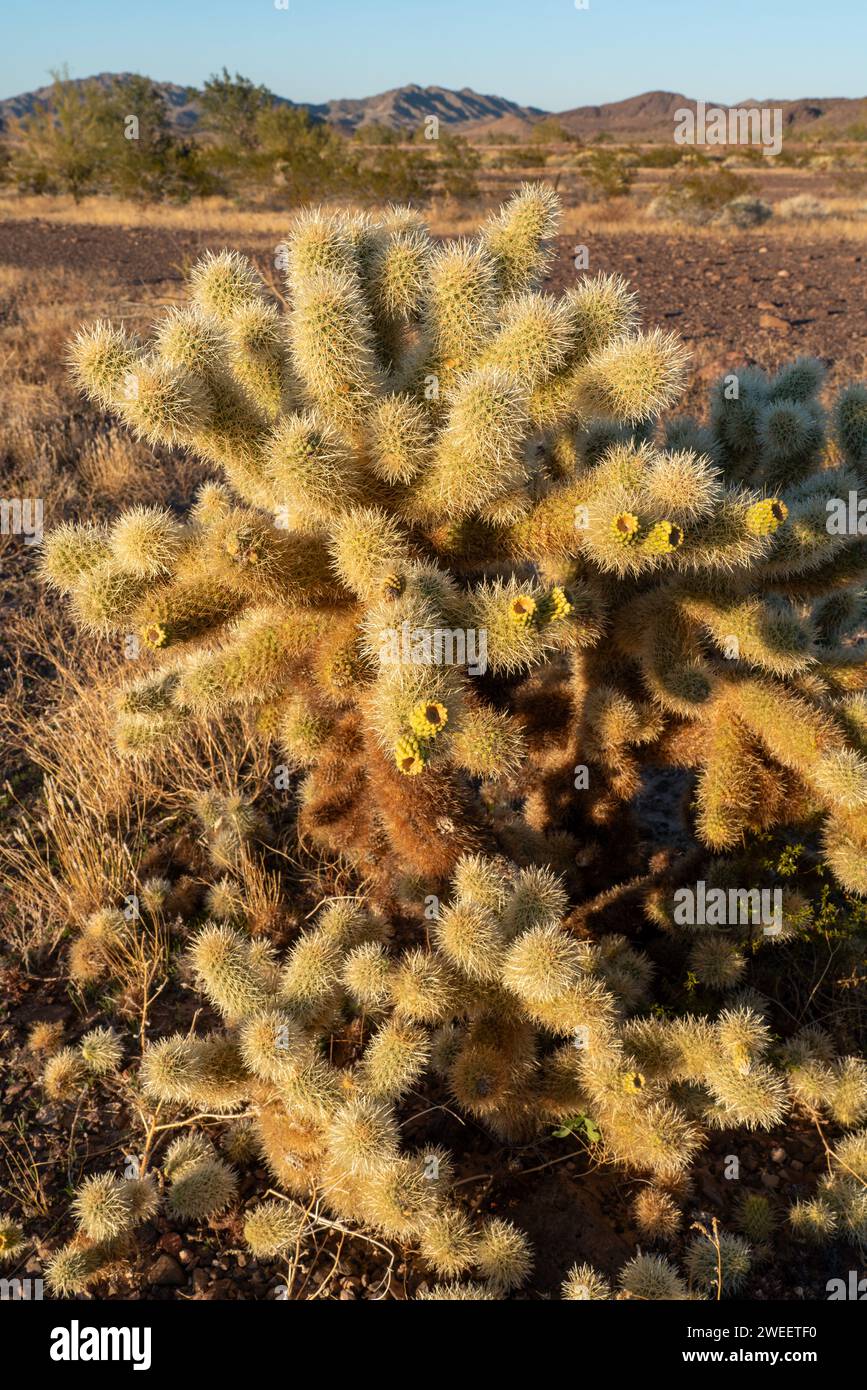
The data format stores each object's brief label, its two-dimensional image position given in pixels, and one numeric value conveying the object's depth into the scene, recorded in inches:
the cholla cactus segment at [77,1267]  86.3
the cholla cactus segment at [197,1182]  93.7
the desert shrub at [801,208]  880.9
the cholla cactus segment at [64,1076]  109.5
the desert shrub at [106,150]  1064.2
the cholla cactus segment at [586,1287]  80.8
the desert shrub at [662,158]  1358.8
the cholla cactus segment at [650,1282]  82.2
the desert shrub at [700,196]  846.5
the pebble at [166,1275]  93.1
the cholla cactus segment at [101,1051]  108.8
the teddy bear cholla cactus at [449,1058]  83.1
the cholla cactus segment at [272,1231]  89.8
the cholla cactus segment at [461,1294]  82.3
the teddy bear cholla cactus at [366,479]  81.5
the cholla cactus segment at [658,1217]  95.3
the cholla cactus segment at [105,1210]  87.7
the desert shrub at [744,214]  805.8
